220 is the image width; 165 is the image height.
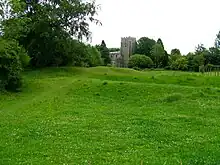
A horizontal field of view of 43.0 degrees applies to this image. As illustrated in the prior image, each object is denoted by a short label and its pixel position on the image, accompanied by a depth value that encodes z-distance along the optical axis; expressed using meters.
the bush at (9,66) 19.55
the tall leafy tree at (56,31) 28.26
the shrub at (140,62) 54.57
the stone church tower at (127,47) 72.04
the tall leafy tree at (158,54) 56.53
